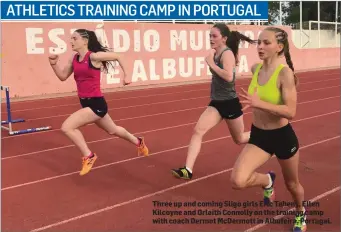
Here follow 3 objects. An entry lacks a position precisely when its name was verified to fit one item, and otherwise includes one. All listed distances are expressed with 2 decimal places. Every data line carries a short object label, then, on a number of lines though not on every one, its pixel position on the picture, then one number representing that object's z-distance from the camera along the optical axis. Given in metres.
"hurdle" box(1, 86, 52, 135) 8.14
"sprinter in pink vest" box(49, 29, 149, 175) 5.16
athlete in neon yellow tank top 3.18
